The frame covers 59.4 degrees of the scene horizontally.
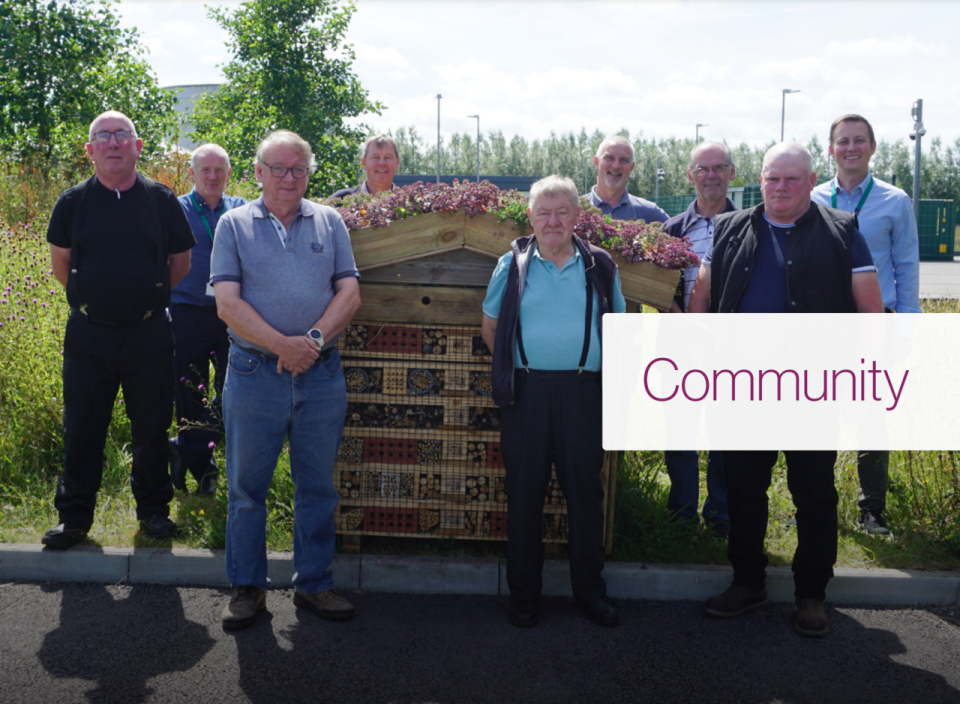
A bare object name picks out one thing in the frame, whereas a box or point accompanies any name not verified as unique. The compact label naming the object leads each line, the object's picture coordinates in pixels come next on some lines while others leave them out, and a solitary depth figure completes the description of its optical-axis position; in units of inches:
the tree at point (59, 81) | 740.6
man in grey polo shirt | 156.9
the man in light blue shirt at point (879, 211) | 194.5
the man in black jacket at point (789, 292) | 161.6
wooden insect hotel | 181.8
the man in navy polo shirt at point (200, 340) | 223.8
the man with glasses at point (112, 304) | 185.6
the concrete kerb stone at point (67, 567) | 188.7
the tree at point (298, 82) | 710.5
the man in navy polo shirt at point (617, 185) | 225.8
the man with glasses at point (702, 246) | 204.5
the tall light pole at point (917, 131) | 673.6
